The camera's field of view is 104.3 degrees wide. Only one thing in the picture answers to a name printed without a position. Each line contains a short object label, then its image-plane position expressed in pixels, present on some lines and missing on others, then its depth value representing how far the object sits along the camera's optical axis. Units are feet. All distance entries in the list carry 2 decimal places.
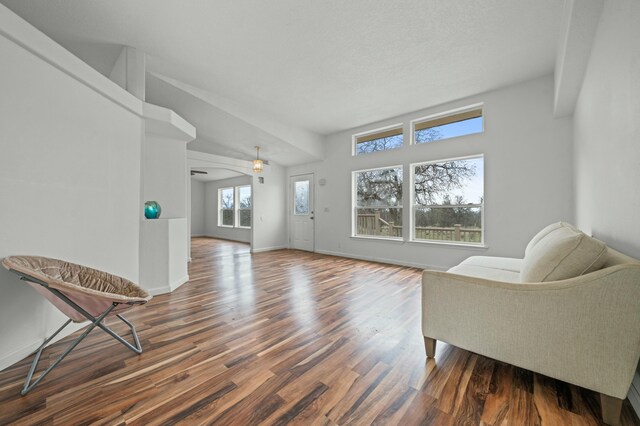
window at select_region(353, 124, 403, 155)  17.13
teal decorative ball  11.19
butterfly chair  4.81
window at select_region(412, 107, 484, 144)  14.05
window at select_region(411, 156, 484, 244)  14.02
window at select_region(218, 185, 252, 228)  31.09
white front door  22.76
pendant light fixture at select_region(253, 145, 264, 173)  19.10
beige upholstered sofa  3.98
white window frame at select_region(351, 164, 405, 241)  19.47
